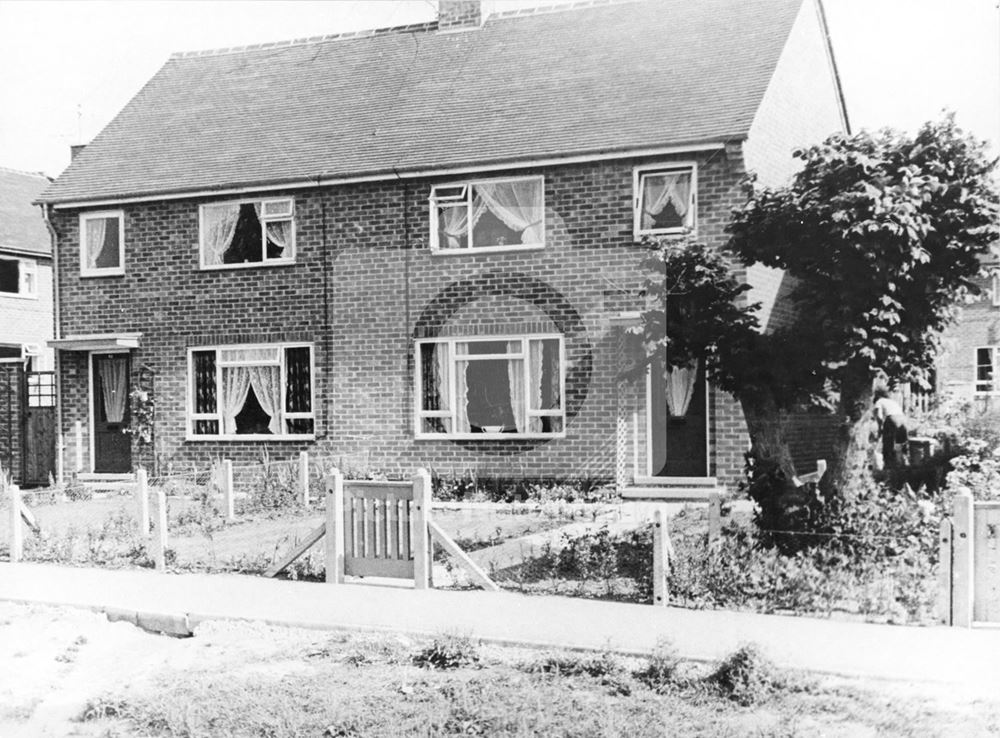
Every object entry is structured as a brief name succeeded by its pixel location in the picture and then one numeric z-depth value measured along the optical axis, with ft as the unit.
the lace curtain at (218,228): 62.63
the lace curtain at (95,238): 65.51
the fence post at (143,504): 40.11
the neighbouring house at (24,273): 89.81
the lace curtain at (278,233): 61.72
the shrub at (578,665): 22.81
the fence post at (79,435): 66.44
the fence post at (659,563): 28.32
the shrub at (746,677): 20.88
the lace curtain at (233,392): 62.18
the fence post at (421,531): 31.37
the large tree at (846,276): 31.58
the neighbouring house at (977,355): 91.56
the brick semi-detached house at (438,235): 54.44
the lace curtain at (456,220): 57.26
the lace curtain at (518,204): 56.08
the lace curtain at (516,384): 56.39
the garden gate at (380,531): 31.48
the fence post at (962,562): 25.41
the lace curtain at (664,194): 53.42
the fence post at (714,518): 30.71
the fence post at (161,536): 35.91
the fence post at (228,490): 47.65
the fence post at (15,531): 38.75
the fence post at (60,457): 65.81
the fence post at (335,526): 32.37
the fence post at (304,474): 52.90
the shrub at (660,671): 21.79
